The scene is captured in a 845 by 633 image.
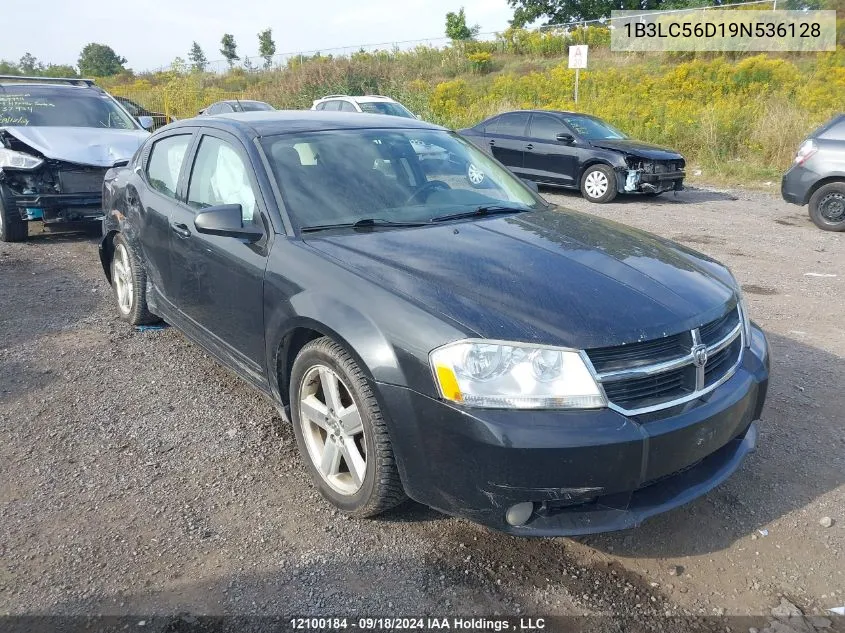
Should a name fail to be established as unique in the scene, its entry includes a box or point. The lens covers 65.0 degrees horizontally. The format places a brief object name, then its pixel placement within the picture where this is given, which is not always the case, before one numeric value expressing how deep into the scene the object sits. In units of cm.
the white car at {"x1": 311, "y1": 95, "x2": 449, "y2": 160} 1540
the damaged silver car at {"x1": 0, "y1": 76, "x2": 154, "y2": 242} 752
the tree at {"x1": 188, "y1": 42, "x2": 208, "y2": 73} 4469
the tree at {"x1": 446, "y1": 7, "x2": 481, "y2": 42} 5338
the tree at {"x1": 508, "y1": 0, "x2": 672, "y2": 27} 4566
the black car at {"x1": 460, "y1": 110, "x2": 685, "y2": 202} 1126
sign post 1662
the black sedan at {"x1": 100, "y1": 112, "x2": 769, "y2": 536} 227
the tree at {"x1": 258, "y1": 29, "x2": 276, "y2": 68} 6731
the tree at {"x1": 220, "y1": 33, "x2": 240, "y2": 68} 7469
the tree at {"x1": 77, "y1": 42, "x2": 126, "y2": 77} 7419
